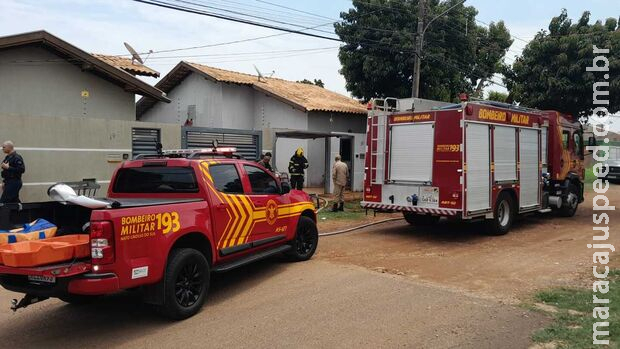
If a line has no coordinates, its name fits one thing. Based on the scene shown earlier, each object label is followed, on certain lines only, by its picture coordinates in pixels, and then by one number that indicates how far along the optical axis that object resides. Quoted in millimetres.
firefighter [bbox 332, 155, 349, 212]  14203
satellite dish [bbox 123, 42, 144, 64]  18609
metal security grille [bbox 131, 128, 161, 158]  12876
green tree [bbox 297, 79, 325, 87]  43228
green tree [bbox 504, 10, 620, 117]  17984
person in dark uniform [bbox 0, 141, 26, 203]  10008
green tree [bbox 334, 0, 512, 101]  20906
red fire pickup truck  4496
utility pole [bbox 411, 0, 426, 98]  17328
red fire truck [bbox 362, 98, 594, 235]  9742
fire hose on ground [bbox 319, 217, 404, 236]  10914
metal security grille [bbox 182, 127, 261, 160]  13602
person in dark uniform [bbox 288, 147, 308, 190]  14828
